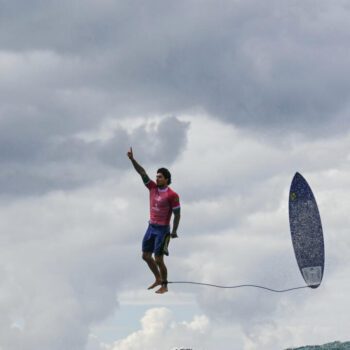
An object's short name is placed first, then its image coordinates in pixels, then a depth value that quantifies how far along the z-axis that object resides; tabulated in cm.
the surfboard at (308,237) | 3425
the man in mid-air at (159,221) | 2770
